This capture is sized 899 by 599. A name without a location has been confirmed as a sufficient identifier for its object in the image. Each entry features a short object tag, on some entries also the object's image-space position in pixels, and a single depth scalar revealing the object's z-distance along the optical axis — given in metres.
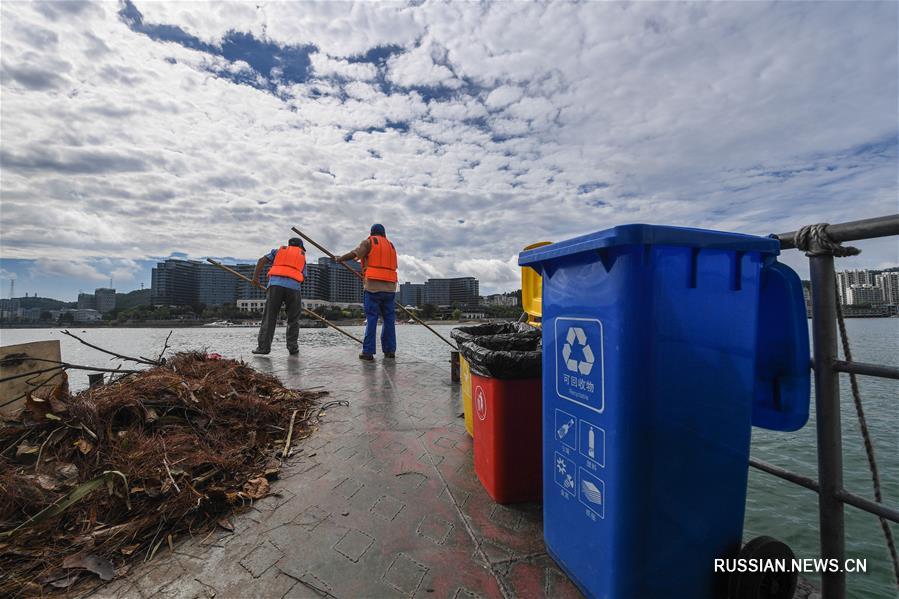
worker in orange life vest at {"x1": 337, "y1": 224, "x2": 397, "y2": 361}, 6.82
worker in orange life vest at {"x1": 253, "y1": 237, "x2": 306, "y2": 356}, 7.50
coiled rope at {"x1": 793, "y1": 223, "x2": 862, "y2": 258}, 1.49
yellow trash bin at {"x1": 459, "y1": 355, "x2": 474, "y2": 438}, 3.11
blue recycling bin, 1.33
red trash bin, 2.19
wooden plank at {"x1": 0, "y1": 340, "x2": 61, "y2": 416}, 2.86
